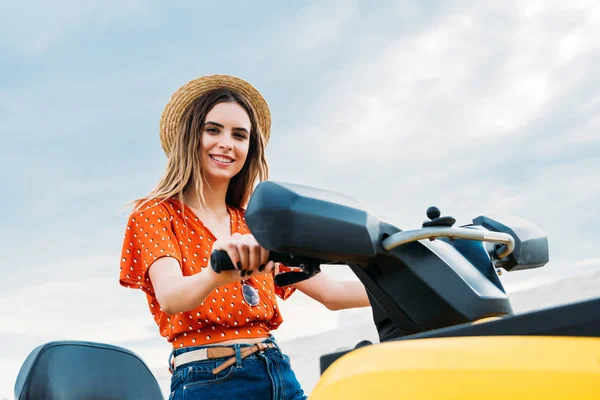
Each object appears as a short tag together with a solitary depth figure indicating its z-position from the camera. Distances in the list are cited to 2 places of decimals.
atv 0.69
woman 1.99
